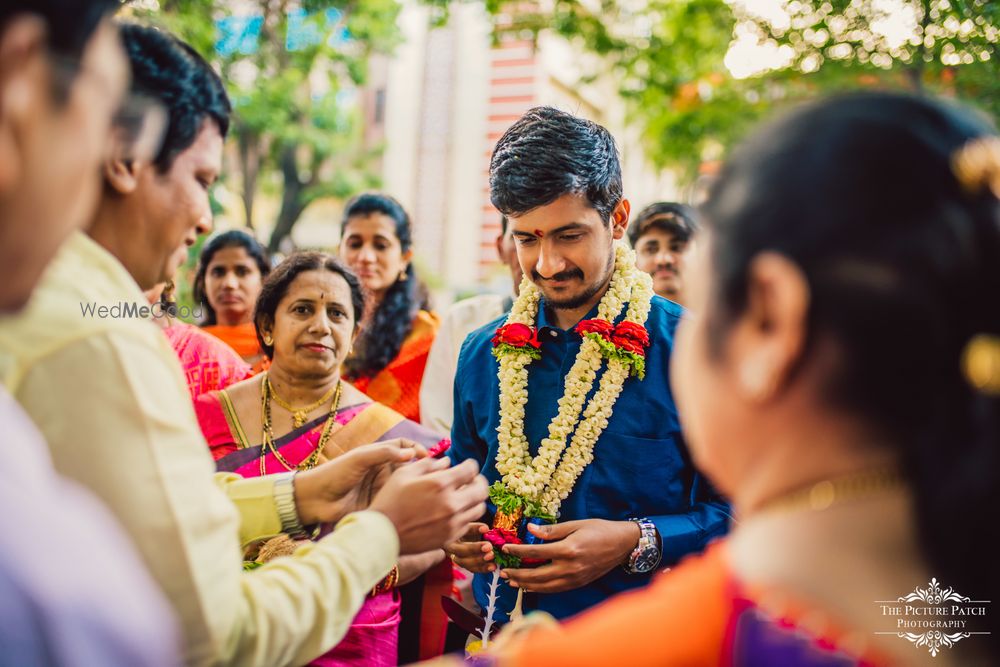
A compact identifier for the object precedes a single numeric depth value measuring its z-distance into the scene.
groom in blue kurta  2.39
